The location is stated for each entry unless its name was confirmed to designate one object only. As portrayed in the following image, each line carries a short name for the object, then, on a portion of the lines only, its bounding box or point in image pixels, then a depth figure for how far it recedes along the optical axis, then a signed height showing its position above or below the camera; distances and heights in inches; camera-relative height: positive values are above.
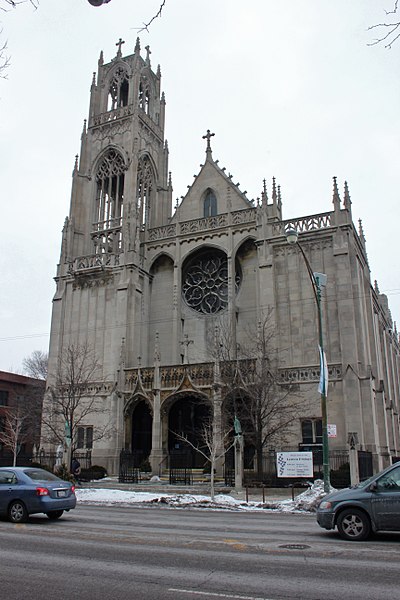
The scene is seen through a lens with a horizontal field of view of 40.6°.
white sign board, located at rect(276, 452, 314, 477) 822.5 -13.6
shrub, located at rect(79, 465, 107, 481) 1198.9 -38.6
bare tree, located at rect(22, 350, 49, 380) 2631.4 +433.6
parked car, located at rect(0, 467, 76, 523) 493.0 -34.9
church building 1167.0 +392.8
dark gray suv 388.2 -37.7
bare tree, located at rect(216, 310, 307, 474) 1032.2 +117.0
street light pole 674.2 +108.6
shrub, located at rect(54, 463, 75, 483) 959.0 -32.2
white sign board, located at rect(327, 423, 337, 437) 788.0 +35.0
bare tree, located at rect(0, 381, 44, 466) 1984.5 +155.4
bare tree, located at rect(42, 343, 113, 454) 1302.9 +150.8
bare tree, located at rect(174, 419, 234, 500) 887.2 +29.9
